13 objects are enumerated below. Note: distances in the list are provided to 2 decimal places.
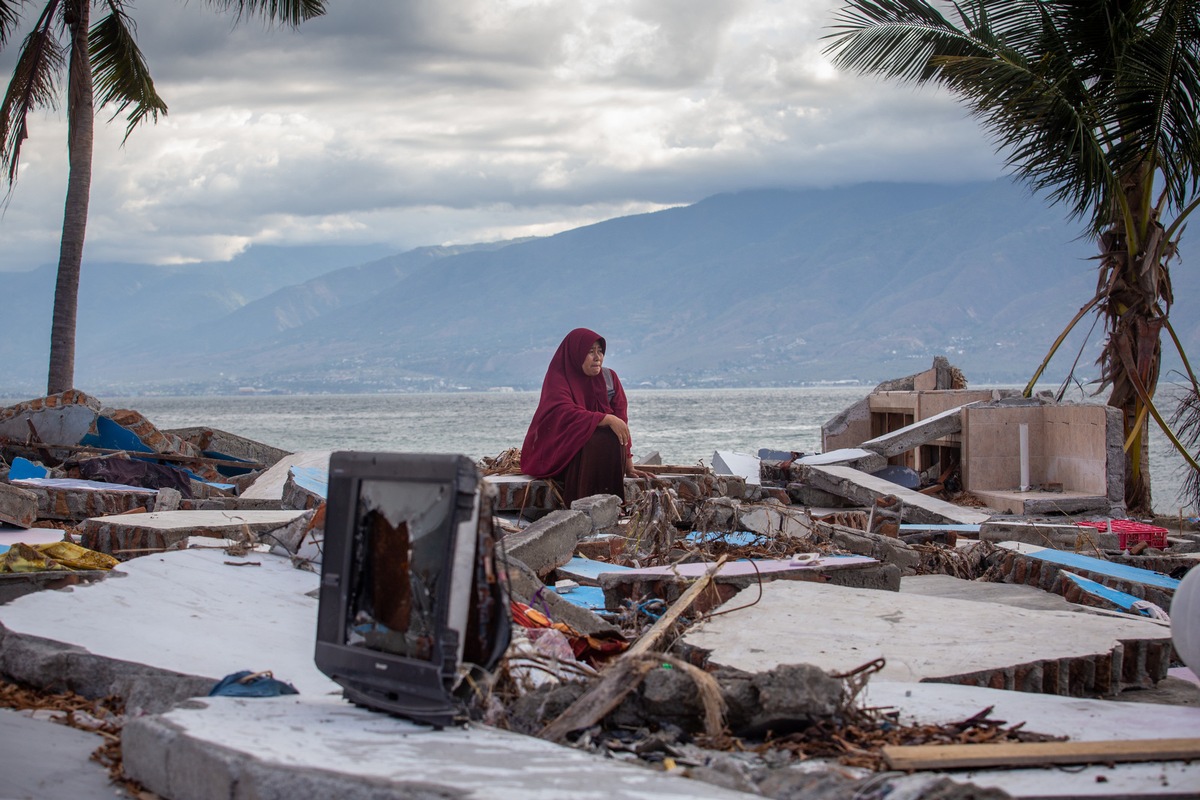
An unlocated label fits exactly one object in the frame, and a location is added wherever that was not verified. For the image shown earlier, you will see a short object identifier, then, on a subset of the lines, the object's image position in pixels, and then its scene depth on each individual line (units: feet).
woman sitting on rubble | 29.43
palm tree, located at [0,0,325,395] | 43.60
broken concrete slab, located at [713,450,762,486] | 40.73
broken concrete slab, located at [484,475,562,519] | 29.04
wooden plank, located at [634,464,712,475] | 33.51
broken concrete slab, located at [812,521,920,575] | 21.94
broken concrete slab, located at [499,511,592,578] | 20.22
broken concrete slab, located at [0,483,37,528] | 23.40
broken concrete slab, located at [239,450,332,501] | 29.14
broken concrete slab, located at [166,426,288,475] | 46.09
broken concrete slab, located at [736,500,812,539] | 24.18
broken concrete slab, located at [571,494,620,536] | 24.54
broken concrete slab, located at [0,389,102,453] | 39.11
